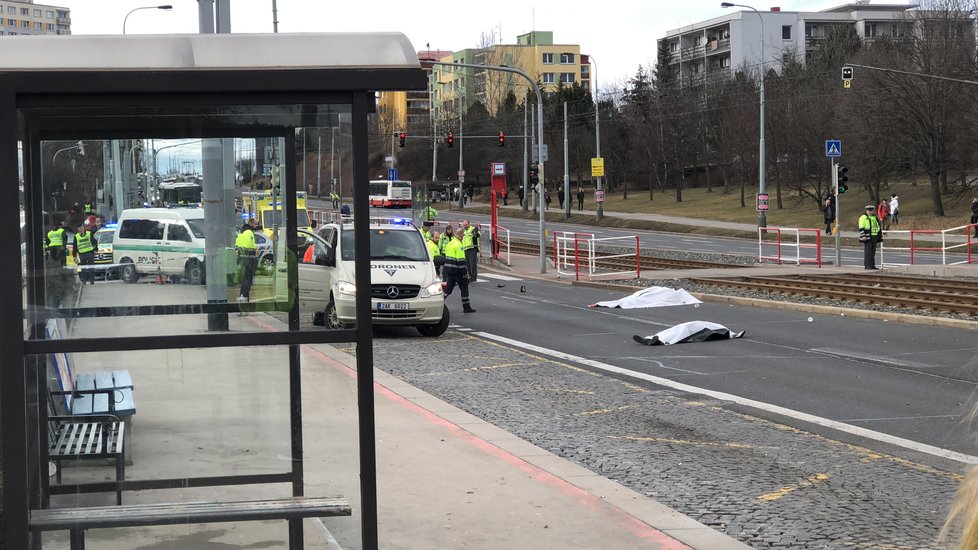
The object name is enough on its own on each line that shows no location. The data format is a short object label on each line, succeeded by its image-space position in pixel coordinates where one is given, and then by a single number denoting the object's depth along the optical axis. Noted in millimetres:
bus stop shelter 4734
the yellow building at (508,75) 126938
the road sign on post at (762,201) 47938
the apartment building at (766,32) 109062
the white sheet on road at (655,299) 23000
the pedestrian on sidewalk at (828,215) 51500
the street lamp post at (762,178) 49312
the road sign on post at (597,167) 65462
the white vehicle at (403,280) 17938
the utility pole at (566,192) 67625
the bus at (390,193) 86250
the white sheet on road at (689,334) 16875
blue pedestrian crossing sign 31891
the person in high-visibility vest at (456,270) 22062
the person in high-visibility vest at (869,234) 30172
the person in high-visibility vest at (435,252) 23219
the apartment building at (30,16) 157125
